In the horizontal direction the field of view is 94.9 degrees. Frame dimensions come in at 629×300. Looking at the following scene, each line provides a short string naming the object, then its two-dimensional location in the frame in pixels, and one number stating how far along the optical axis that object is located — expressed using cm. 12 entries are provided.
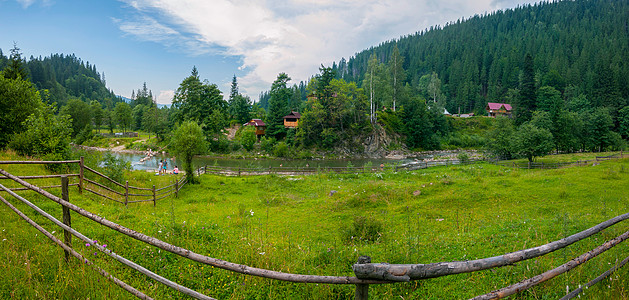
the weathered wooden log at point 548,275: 264
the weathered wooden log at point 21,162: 662
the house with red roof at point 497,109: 8949
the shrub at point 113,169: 1789
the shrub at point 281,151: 5919
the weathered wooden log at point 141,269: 291
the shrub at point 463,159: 3735
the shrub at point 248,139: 6295
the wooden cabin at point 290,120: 6844
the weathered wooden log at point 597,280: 323
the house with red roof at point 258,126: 7119
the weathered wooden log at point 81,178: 1086
